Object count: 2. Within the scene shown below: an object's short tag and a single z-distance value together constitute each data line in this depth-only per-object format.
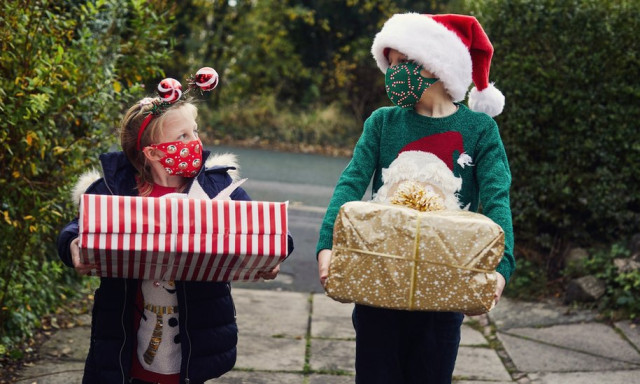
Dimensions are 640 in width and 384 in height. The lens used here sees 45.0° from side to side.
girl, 2.66
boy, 2.62
